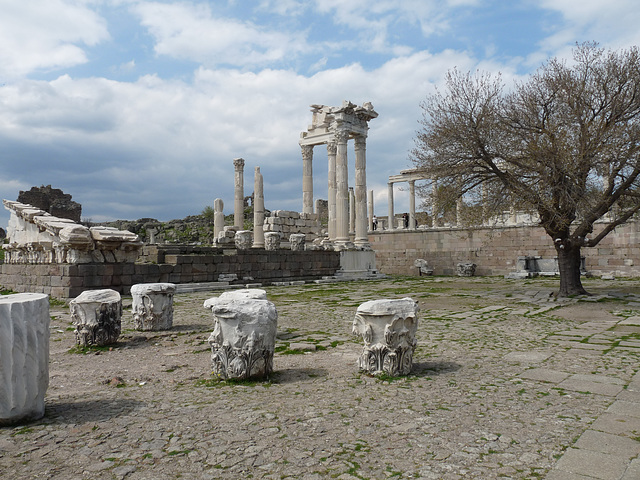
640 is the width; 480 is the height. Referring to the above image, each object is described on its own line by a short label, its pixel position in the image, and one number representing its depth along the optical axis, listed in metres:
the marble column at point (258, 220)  24.02
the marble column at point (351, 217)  28.64
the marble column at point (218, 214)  25.55
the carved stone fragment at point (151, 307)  7.63
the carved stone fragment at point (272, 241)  19.44
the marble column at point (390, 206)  34.62
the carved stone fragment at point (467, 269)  23.23
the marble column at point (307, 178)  25.89
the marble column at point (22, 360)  3.35
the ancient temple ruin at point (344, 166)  21.48
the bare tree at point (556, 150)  10.36
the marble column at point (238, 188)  25.81
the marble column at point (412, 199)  33.99
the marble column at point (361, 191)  21.92
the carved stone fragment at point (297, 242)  20.22
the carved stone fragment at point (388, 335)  4.64
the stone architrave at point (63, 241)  11.99
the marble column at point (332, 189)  23.02
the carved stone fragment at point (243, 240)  18.61
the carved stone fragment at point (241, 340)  4.53
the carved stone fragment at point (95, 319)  6.37
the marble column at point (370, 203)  36.02
